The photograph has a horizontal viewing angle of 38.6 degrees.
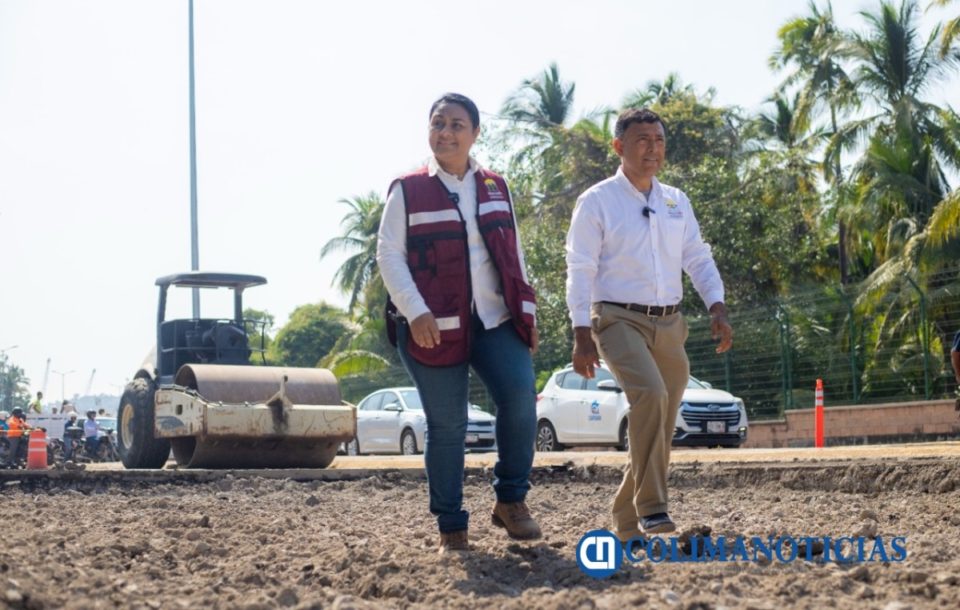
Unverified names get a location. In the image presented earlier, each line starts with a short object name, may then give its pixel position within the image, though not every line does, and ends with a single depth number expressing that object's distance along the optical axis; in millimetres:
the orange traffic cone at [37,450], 17922
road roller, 13516
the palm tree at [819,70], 33062
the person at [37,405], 34578
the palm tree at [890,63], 32000
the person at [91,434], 32156
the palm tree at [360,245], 45656
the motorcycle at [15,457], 22683
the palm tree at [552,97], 44062
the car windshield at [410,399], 22761
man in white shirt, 5648
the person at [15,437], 22703
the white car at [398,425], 22469
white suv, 19453
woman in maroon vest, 5422
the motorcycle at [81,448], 30925
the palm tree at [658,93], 37525
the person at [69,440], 30709
